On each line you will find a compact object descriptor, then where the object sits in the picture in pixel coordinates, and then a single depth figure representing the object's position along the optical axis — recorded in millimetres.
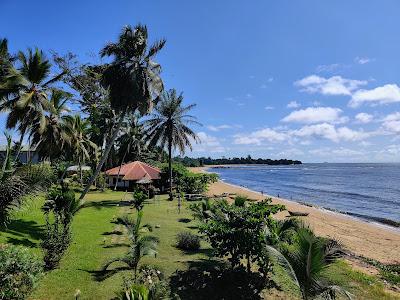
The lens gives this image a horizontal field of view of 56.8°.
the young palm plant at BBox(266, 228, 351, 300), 7300
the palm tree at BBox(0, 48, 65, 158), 16734
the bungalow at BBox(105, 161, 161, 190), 38594
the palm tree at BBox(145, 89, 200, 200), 32781
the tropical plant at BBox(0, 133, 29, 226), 8359
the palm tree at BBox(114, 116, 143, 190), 47000
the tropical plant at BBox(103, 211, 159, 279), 10766
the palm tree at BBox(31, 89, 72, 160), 20625
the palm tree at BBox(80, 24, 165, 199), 21875
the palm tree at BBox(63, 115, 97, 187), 22050
